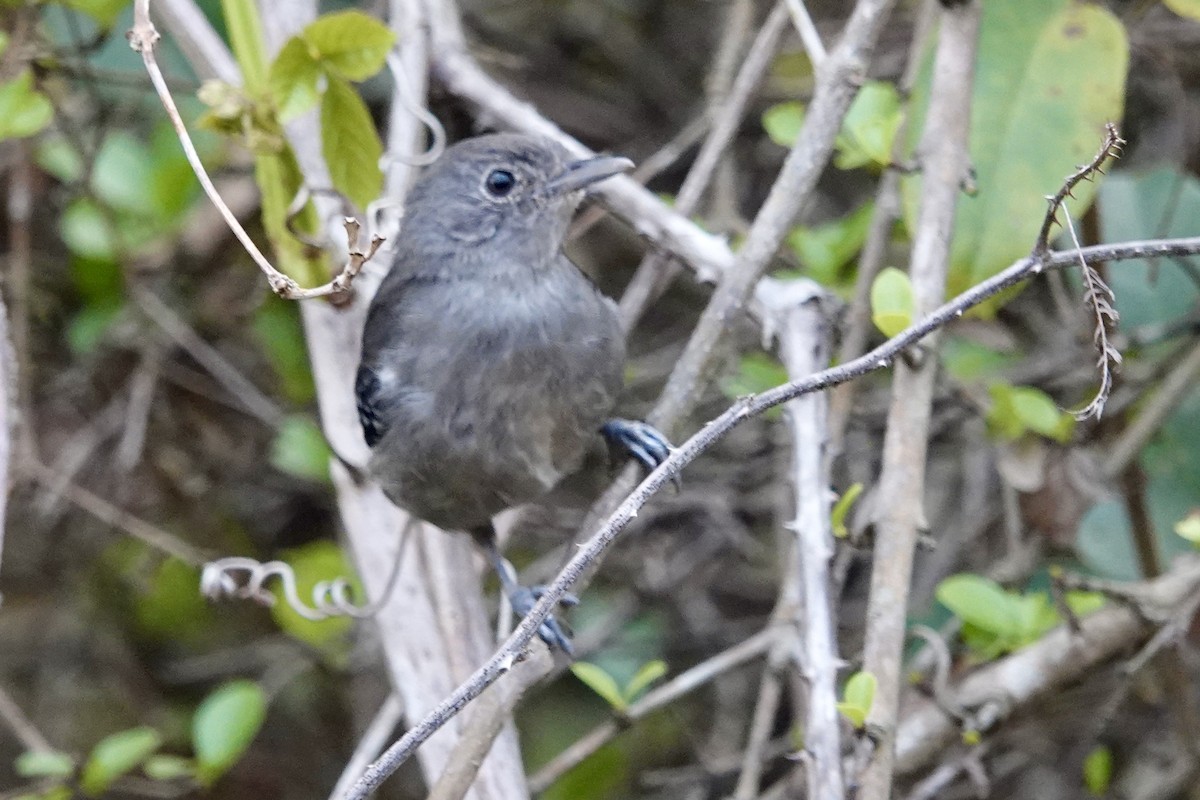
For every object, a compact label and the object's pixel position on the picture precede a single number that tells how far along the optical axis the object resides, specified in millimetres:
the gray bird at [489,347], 6137
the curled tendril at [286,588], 6223
